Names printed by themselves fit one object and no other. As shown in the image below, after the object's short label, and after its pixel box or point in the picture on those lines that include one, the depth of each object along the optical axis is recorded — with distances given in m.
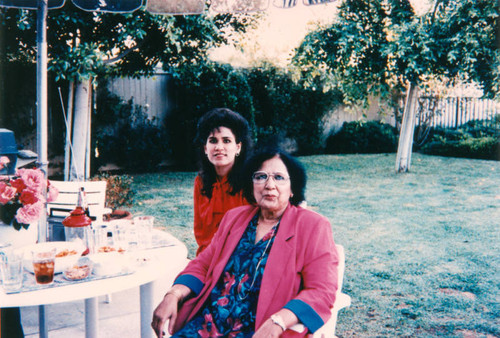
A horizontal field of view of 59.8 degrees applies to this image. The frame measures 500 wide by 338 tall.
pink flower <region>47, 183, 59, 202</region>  2.38
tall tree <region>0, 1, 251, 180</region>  5.12
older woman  1.82
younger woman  2.78
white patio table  1.72
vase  2.14
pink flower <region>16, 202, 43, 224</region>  2.08
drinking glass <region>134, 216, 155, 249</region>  2.26
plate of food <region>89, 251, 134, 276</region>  1.95
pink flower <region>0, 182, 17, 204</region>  2.06
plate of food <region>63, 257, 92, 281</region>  1.90
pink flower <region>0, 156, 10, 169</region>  2.39
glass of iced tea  1.82
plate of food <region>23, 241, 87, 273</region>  1.96
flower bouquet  2.08
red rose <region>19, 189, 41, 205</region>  2.11
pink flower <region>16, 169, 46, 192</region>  2.15
